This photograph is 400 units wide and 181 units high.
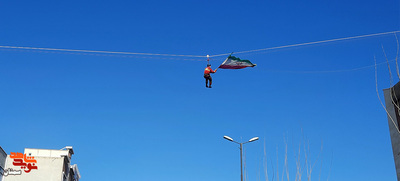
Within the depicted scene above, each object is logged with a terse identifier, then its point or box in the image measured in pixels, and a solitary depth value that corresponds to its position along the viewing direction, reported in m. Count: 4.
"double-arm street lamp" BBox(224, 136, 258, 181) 29.34
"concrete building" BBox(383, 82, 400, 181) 28.27
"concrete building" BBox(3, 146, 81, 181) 53.81
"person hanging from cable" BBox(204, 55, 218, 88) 21.76
